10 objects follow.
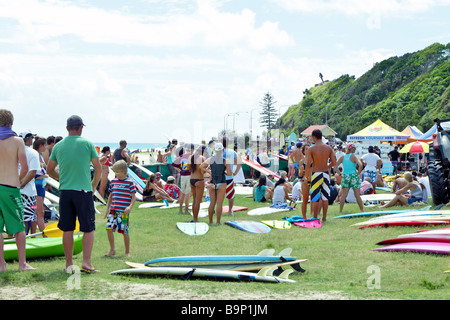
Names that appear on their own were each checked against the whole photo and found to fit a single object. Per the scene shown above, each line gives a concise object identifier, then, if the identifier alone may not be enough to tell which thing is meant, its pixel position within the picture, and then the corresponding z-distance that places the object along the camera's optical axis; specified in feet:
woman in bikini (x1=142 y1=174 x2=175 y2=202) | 50.55
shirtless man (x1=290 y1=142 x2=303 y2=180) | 63.67
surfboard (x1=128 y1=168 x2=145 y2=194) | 55.22
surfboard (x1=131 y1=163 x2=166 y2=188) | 63.87
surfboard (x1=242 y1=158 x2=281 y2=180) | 68.41
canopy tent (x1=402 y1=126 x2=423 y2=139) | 107.80
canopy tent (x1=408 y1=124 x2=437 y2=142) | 87.61
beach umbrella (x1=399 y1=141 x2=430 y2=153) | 80.10
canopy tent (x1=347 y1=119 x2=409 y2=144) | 101.24
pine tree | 411.95
